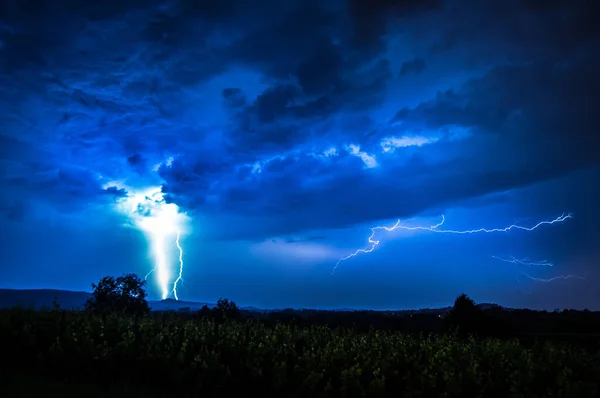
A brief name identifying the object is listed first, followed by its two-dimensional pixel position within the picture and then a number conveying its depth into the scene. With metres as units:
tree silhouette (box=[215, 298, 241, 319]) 43.68
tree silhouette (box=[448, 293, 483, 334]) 34.53
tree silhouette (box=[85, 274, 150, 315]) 55.88
